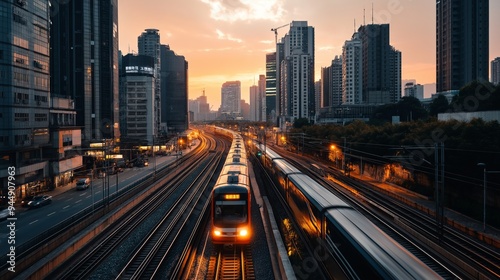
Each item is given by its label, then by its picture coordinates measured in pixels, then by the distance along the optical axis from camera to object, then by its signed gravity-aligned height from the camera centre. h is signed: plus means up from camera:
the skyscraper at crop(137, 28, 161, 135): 145.74 +35.71
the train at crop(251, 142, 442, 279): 7.50 -2.69
